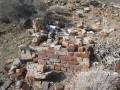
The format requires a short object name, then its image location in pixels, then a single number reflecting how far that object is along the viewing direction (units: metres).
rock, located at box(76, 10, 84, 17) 8.59
